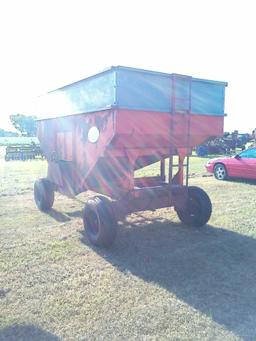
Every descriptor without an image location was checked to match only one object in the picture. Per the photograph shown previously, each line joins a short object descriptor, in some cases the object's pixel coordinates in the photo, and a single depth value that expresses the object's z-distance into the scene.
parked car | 11.22
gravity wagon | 4.68
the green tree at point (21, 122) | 94.54
